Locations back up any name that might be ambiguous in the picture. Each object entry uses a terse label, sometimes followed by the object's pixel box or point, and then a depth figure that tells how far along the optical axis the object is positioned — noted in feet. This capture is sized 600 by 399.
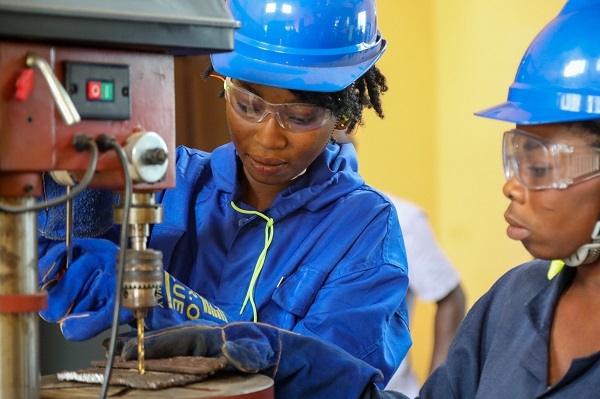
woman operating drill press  5.50
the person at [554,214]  4.80
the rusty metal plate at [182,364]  4.43
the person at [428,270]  9.09
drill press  4.03
